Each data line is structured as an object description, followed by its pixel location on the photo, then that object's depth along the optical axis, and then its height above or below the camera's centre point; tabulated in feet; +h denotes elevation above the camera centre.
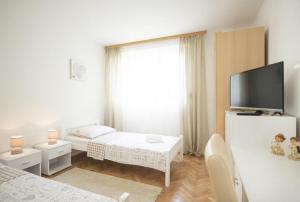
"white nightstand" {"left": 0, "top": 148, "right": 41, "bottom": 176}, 6.86 -2.61
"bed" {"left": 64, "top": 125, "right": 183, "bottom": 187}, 7.72 -2.51
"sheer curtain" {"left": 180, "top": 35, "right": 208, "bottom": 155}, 11.46 +0.36
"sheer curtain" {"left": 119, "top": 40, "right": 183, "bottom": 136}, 12.44 +1.04
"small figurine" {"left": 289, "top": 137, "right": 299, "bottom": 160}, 4.18 -1.22
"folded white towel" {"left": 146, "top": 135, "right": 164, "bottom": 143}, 9.25 -2.21
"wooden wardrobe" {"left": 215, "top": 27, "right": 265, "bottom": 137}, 7.98 +2.27
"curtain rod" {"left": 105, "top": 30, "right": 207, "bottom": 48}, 11.43 +4.81
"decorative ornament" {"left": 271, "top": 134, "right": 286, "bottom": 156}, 4.56 -1.32
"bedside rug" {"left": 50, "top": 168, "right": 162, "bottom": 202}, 6.83 -3.95
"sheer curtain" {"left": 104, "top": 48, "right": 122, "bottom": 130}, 14.05 +1.25
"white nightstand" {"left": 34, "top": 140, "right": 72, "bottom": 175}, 8.29 -2.91
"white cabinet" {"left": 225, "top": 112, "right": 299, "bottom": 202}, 2.92 -1.49
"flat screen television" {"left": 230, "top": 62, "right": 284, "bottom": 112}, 5.39 +0.49
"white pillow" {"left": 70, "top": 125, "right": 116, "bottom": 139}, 10.00 -1.95
